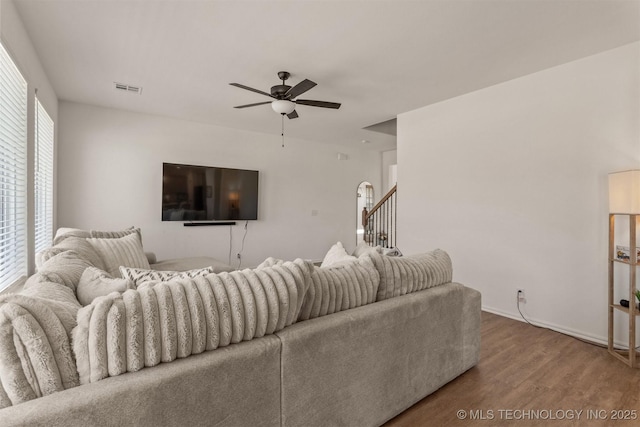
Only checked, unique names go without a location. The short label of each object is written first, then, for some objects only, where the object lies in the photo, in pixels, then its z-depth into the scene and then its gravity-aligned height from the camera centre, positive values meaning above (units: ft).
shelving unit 7.72 -2.25
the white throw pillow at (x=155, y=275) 4.56 -0.93
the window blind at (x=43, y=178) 10.17 +1.19
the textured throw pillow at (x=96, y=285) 4.39 -1.05
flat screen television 15.81 +1.04
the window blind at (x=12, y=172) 6.58 +0.88
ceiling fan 10.23 +3.80
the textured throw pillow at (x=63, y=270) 4.78 -0.99
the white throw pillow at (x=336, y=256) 6.71 -0.92
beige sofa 3.01 -1.82
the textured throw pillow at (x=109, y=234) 10.30 -0.76
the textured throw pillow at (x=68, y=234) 8.86 -0.68
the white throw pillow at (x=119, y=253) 8.40 -1.16
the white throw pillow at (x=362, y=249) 7.41 -0.83
